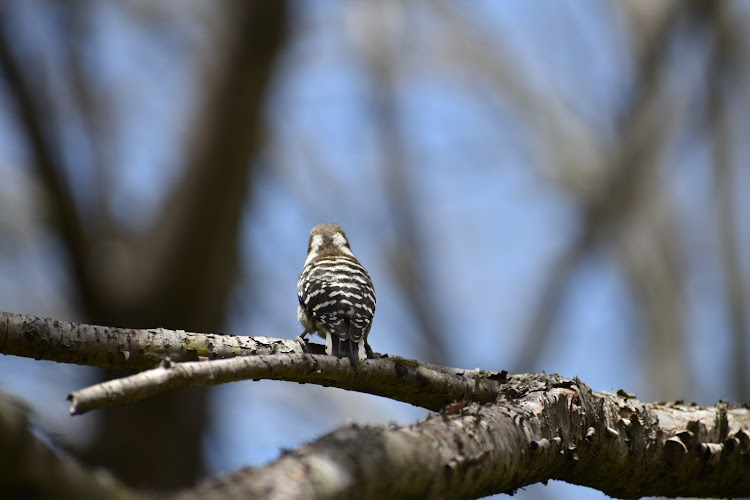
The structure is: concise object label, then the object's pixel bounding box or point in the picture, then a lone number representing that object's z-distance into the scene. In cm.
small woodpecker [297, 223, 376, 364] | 732
